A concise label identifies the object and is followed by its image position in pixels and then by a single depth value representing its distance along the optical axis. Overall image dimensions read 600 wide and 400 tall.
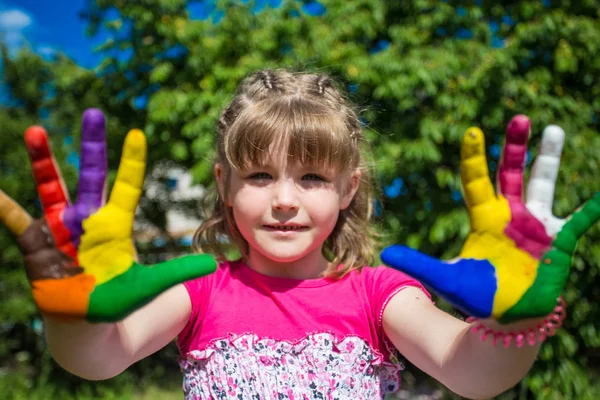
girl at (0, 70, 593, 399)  1.08
